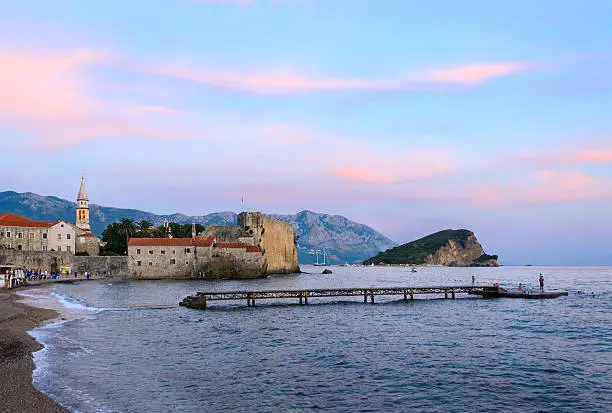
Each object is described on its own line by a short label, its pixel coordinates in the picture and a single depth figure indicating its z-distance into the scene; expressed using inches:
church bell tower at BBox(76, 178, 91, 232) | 5462.6
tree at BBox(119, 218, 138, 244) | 5132.9
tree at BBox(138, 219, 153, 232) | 5283.0
